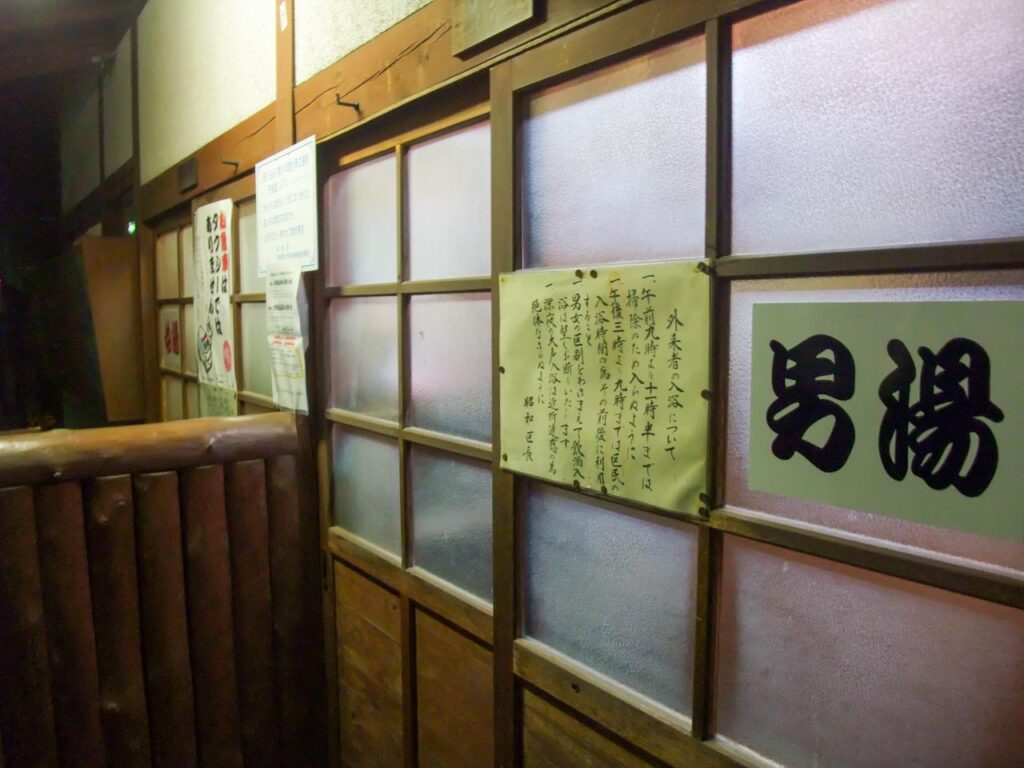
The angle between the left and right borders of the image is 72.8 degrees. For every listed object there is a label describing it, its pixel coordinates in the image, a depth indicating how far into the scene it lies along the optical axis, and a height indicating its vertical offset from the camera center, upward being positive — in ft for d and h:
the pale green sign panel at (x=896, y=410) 3.89 -0.52
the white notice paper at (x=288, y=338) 10.80 -0.11
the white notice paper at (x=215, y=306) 13.99 +0.55
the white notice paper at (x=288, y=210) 10.27 +1.88
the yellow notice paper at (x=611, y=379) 5.47 -0.44
